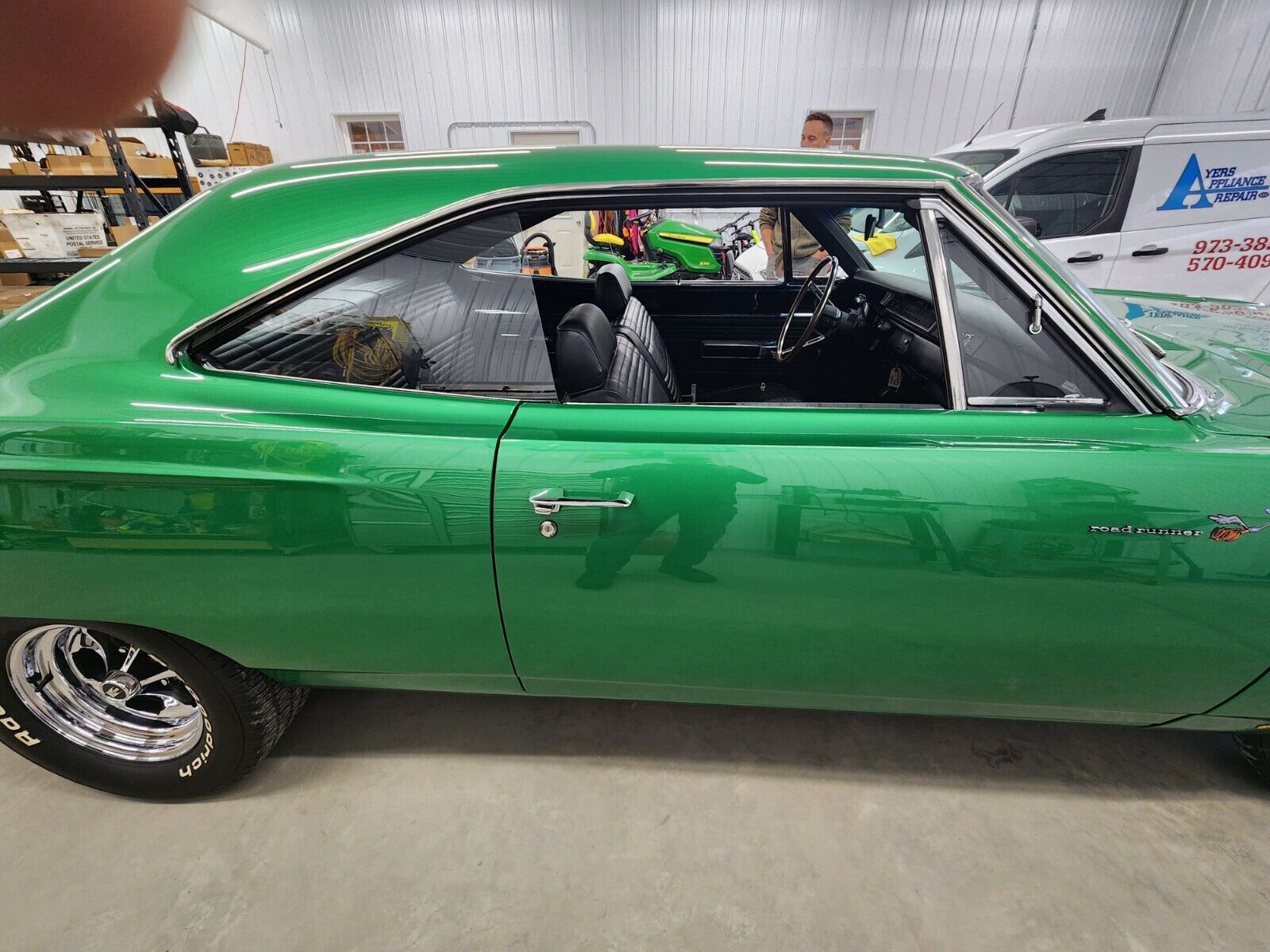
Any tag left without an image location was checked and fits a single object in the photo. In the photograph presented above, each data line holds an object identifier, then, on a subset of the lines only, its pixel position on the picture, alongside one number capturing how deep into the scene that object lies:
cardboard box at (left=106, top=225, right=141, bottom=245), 4.05
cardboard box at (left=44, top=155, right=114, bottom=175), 3.97
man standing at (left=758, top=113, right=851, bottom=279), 2.56
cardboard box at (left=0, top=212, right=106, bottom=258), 3.81
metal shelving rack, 3.85
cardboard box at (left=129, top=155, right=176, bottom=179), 4.48
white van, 3.61
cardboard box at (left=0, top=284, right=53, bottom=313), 3.86
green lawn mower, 5.84
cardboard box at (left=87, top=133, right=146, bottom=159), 3.99
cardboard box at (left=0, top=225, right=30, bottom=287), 3.99
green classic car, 1.07
